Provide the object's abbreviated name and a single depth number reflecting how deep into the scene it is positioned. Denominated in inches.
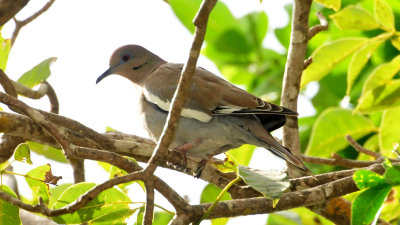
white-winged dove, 257.4
